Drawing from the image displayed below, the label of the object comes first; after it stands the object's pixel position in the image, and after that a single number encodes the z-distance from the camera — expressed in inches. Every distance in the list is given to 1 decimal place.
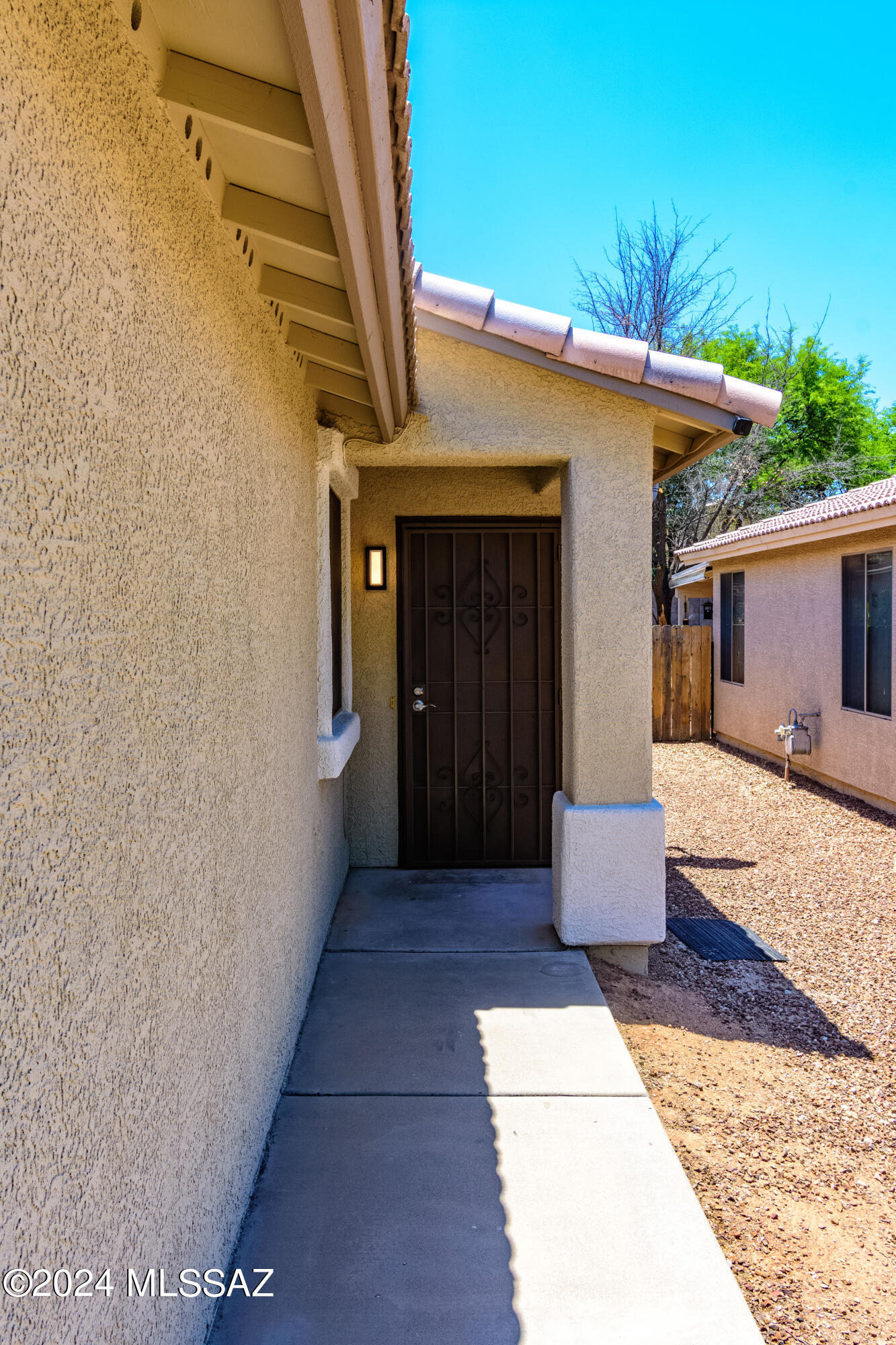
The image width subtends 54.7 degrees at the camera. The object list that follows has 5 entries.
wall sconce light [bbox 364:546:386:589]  280.8
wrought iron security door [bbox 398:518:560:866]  287.4
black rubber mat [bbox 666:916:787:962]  237.3
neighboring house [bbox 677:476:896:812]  404.2
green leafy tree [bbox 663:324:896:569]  946.1
